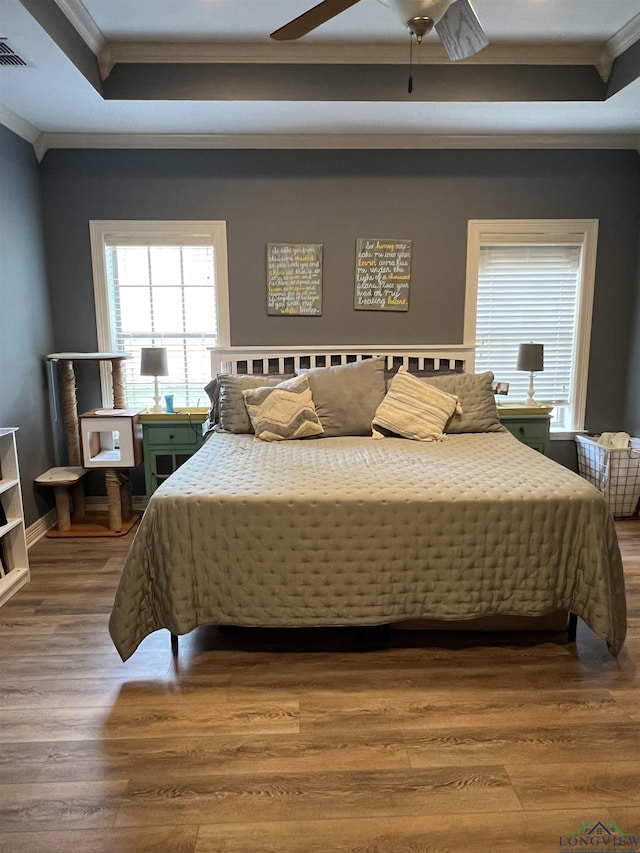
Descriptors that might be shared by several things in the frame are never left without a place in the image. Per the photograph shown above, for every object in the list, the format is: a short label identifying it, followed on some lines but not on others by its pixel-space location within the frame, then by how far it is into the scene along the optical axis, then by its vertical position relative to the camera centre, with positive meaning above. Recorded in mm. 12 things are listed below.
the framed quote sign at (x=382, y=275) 3961 +405
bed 2156 -879
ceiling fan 1856 +1101
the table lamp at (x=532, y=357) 3873 -176
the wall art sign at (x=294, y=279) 3945 +372
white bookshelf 2867 -1009
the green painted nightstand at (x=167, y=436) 3725 -706
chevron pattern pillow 3158 -462
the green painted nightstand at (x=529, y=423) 3822 -624
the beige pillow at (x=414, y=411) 3213 -467
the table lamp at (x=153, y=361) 3744 -203
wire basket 3809 -990
